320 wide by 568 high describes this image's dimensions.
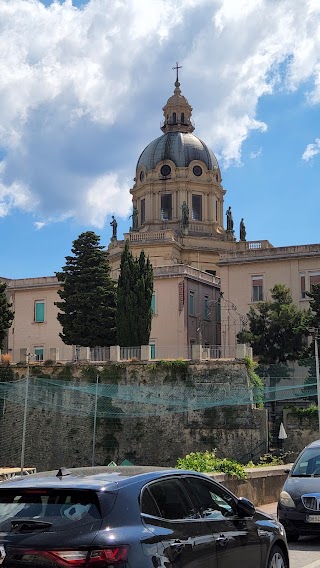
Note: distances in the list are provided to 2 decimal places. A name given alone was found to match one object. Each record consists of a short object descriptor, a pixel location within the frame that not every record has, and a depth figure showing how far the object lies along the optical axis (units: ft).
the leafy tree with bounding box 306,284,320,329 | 127.13
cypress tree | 128.47
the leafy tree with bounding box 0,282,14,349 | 140.21
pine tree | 137.80
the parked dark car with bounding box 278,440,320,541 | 36.09
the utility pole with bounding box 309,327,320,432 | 112.01
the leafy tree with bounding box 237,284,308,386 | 131.54
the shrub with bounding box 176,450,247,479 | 45.57
